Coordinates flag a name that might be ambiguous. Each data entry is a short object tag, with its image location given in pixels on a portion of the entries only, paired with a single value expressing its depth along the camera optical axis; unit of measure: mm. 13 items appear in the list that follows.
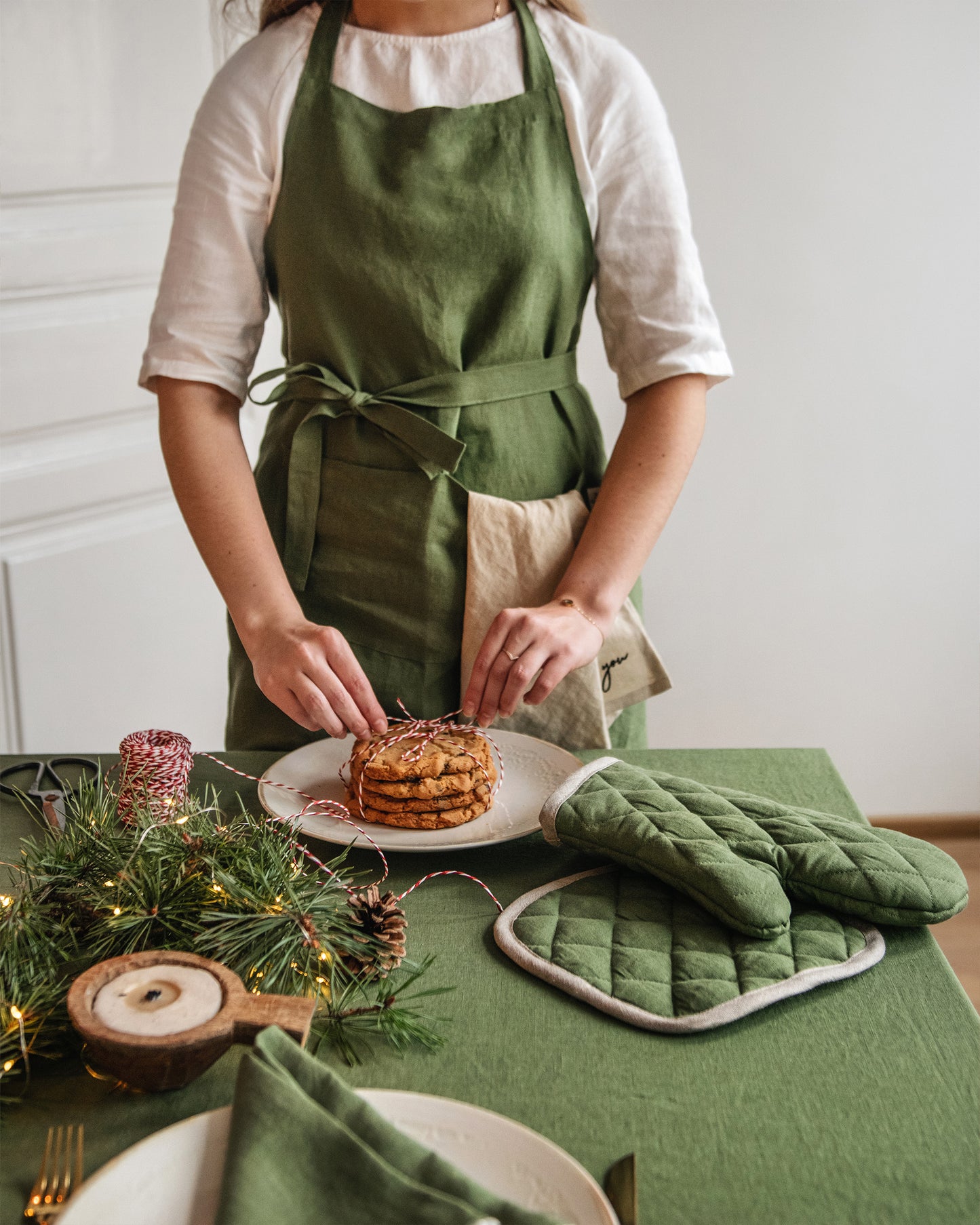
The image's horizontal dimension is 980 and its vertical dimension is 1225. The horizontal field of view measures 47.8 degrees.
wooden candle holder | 576
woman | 1137
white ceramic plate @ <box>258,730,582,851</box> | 871
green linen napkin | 482
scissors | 920
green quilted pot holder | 667
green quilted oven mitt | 736
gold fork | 526
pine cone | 708
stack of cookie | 885
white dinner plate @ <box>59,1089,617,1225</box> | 501
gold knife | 509
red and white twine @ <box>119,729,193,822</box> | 906
